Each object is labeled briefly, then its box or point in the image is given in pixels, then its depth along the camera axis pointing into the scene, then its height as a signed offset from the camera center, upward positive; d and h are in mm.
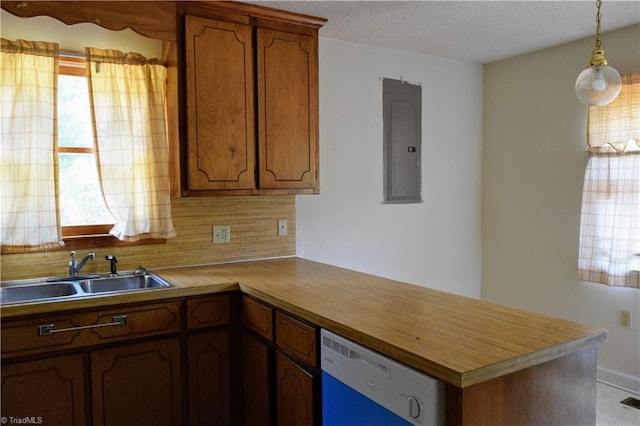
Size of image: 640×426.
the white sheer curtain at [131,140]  2629 +288
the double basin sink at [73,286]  2393 -482
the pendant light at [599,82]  2062 +449
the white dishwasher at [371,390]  1303 -603
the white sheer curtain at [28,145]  2403 +243
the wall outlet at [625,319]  3197 -874
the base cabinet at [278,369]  1881 -766
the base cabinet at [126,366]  2018 -784
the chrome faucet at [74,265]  2539 -381
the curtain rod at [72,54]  2574 +740
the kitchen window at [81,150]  2426 +228
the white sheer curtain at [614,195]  3082 -54
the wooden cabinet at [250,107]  2594 +471
